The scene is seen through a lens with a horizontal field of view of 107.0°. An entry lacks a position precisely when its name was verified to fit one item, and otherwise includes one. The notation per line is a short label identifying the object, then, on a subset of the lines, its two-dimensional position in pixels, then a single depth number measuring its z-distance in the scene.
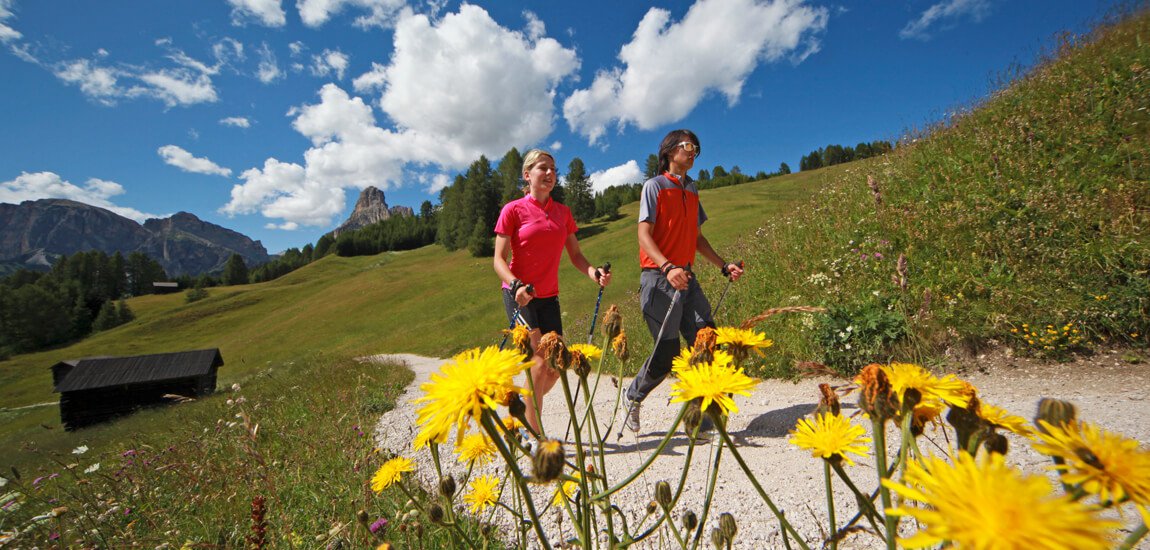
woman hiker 3.82
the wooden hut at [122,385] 19.83
